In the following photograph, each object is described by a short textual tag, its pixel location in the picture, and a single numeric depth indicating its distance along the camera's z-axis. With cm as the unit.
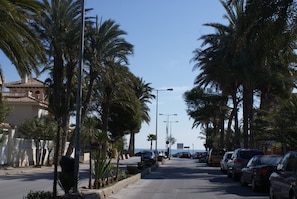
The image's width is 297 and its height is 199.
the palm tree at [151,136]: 9619
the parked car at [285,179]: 1190
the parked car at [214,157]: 4581
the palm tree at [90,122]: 1689
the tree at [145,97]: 7025
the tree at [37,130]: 3997
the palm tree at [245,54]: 1565
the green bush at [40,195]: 1105
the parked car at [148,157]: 4618
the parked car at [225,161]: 3157
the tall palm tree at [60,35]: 3173
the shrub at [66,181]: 1294
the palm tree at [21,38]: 1454
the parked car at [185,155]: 9595
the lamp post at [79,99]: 1515
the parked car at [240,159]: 2512
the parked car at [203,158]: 6135
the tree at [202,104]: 5777
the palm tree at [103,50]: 3472
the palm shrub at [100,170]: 1738
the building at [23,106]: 5297
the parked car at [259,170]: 1814
